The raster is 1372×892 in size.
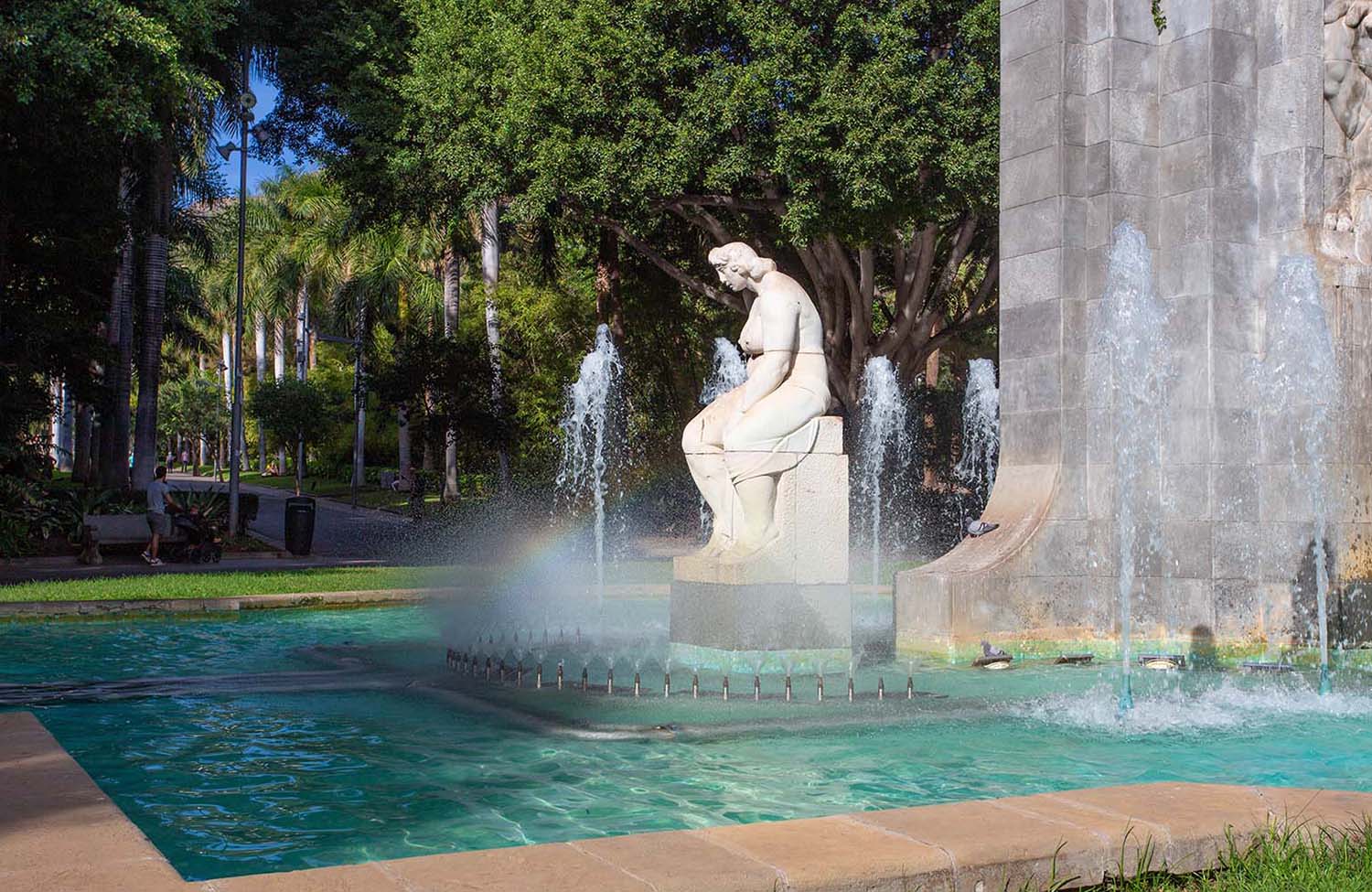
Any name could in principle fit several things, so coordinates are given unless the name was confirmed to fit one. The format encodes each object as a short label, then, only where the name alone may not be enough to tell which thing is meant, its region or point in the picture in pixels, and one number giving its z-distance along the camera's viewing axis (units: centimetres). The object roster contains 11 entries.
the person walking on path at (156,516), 2264
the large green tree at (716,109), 2283
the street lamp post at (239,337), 2778
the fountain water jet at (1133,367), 1211
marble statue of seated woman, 1029
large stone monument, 1198
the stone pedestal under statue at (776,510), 1018
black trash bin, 2550
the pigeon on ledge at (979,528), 1240
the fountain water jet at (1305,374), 1196
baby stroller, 2322
